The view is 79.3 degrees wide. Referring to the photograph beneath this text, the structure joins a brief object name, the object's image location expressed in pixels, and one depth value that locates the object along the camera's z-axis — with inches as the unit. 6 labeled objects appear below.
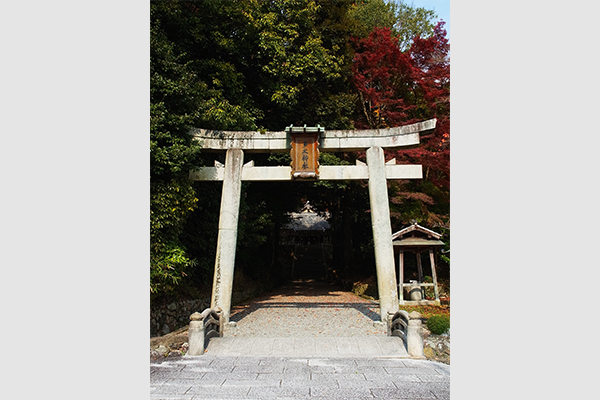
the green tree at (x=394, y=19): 724.7
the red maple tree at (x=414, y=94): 573.0
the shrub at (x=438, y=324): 381.4
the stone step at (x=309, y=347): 293.9
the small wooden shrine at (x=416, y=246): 511.5
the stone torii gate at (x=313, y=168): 391.5
